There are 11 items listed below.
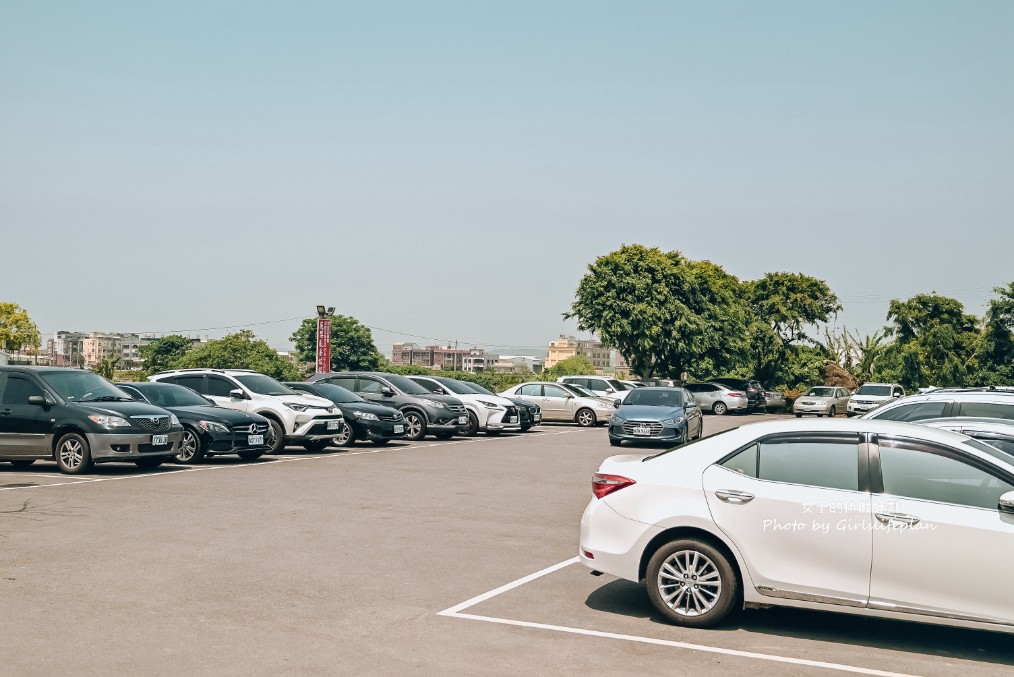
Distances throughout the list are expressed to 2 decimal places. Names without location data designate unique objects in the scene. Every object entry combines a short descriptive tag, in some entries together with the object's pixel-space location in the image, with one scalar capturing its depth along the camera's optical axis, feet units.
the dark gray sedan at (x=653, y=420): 78.33
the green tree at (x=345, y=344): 393.70
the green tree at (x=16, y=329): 207.31
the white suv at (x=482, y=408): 87.97
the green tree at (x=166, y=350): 391.04
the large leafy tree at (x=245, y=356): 258.78
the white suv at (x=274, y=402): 65.62
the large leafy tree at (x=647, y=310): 166.20
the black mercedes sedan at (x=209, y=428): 58.03
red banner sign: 152.56
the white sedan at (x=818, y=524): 20.03
